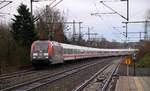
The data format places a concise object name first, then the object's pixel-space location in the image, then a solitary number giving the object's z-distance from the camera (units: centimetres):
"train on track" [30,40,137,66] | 4216
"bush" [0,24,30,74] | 4141
